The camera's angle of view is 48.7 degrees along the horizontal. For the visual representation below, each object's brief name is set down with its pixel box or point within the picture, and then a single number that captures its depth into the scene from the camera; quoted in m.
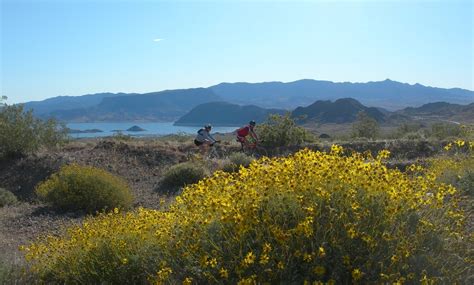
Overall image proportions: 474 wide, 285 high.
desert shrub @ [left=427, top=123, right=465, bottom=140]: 23.62
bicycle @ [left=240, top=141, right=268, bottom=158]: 18.50
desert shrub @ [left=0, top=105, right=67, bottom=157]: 17.17
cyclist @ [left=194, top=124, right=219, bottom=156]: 17.28
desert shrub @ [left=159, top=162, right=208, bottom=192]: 13.52
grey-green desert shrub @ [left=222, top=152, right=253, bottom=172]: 14.65
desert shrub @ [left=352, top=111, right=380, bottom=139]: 29.12
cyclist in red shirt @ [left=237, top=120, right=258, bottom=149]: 18.02
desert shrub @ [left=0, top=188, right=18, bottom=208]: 11.93
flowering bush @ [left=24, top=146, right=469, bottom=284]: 3.84
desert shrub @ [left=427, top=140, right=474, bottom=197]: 6.85
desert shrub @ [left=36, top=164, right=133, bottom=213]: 10.62
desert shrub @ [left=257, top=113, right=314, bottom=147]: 20.16
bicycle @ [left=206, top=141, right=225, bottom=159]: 17.89
